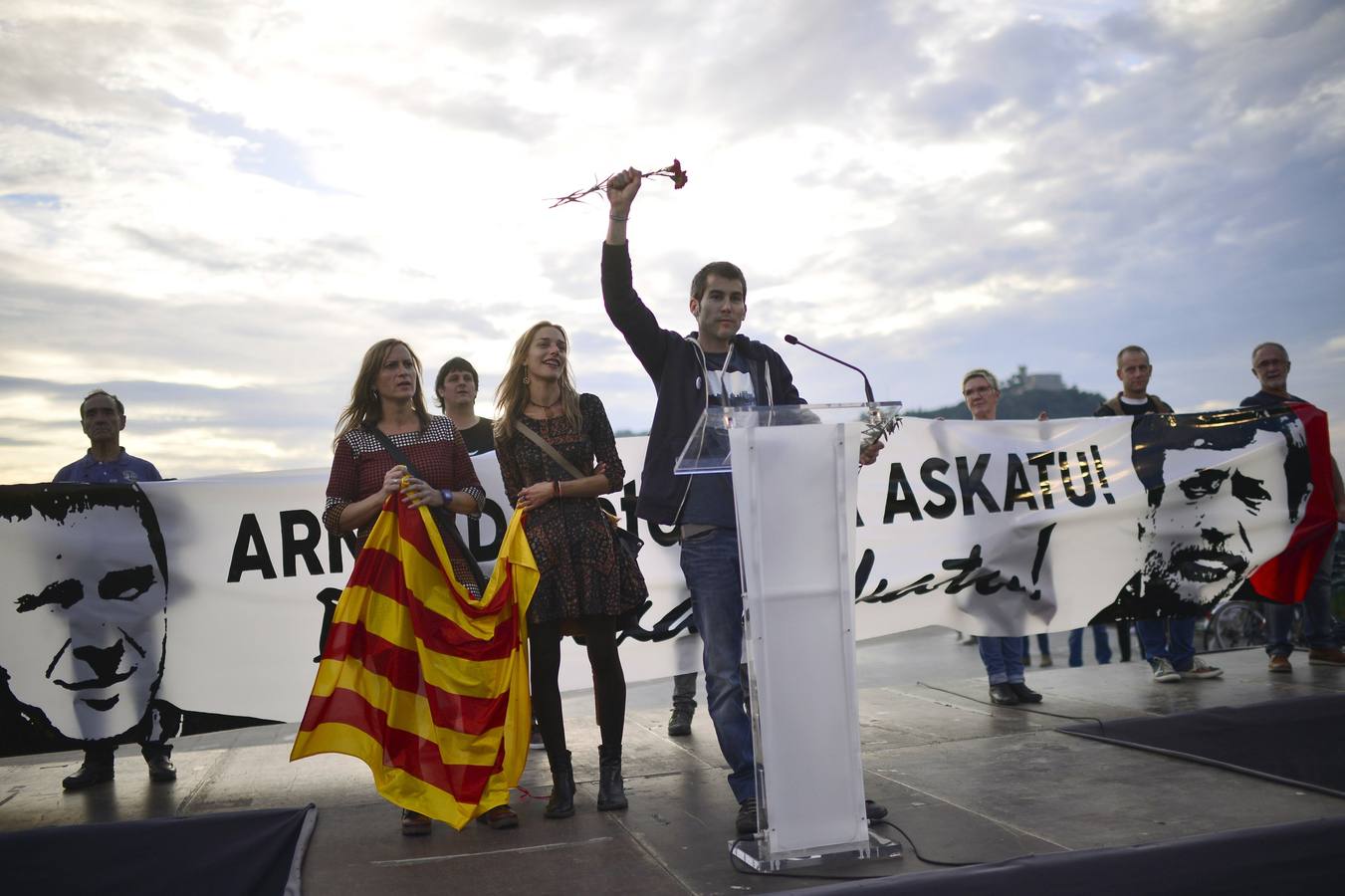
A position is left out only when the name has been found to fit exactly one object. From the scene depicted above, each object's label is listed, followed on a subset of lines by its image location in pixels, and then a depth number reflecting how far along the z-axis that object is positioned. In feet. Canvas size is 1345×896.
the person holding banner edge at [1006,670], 18.29
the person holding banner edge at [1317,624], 20.10
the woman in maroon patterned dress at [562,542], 12.44
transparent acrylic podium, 9.61
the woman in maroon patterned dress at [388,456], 12.66
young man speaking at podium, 10.93
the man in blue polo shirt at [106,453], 17.12
